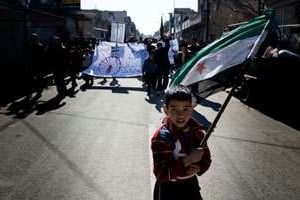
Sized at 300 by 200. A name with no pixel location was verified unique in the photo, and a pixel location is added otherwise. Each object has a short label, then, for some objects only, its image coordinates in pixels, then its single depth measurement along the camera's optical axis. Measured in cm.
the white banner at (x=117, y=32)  1670
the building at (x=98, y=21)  5126
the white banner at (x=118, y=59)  1359
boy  204
